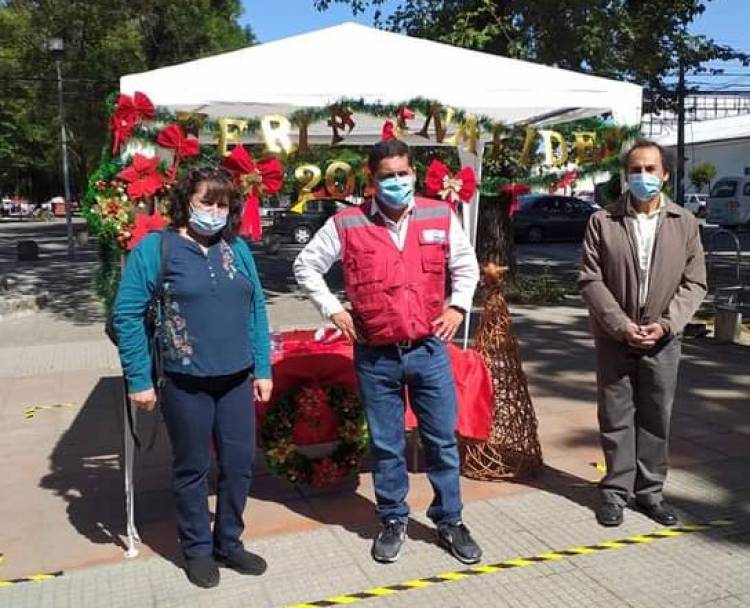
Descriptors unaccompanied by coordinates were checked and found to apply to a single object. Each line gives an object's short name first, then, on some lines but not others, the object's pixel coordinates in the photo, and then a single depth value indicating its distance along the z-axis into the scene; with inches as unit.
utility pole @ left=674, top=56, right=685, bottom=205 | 636.7
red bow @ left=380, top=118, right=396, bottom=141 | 191.5
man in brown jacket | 149.9
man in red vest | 136.6
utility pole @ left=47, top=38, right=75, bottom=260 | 796.0
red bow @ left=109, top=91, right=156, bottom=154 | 164.6
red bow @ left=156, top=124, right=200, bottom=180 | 161.3
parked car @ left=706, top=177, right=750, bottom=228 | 1103.0
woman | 129.2
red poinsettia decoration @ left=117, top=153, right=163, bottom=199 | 158.4
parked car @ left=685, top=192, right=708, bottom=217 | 1258.9
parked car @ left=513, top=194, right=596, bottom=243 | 978.1
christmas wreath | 171.9
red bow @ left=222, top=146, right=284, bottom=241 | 165.9
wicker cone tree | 180.9
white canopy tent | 187.2
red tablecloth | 174.1
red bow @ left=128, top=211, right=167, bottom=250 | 159.2
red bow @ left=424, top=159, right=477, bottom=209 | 191.3
